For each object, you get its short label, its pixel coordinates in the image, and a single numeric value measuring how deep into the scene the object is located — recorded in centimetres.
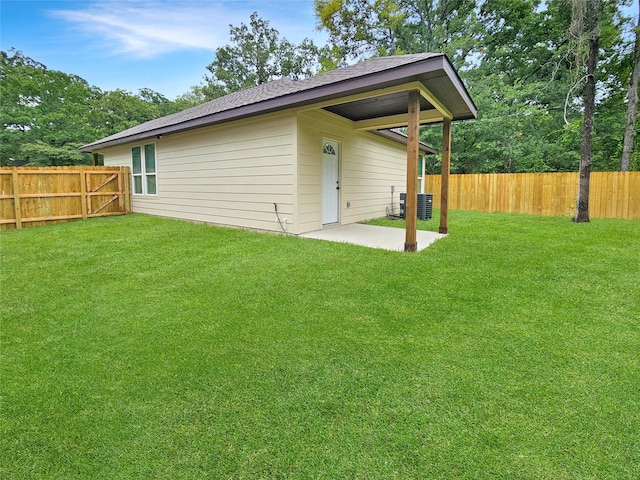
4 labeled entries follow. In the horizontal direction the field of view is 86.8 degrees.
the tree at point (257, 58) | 2416
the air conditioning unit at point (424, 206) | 906
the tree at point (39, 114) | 1834
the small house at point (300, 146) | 502
